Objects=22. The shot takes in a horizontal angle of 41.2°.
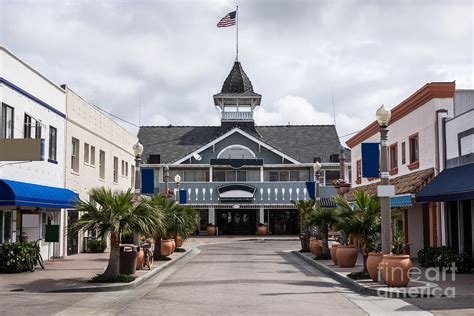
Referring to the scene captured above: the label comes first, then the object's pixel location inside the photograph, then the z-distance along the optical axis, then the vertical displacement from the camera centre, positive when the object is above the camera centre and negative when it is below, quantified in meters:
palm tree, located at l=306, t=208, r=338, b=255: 24.56 -0.42
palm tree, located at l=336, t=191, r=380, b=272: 18.56 -0.39
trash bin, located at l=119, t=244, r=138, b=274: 18.52 -1.50
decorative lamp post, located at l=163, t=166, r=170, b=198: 33.86 +1.97
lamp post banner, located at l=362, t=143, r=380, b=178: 21.31 +1.61
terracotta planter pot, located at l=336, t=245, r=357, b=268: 21.47 -1.63
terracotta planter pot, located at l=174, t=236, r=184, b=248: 33.25 -1.72
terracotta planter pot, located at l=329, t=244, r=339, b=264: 22.23 -1.55
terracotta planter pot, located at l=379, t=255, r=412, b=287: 15.20 -1.50
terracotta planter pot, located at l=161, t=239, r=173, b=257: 26.77 -1.63
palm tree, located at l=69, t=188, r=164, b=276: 16.72 -0.23
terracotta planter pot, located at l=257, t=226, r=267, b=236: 53.06 -1.80
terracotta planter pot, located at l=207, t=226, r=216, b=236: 53.22 -1.78
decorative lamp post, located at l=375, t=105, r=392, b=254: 16.25 +0.74
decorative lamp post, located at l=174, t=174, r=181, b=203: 36.53 +1.75
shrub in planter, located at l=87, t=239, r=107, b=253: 29.59 -1.66
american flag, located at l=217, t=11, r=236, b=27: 43.93 +13.07
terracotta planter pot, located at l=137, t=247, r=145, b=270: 20.50 -1.60
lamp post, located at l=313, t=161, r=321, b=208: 28.55 +1.30
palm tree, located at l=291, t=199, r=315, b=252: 29.65 -0.13
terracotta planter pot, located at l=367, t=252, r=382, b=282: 16.36 -1.47
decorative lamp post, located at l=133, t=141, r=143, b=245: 21.10 +1.47
